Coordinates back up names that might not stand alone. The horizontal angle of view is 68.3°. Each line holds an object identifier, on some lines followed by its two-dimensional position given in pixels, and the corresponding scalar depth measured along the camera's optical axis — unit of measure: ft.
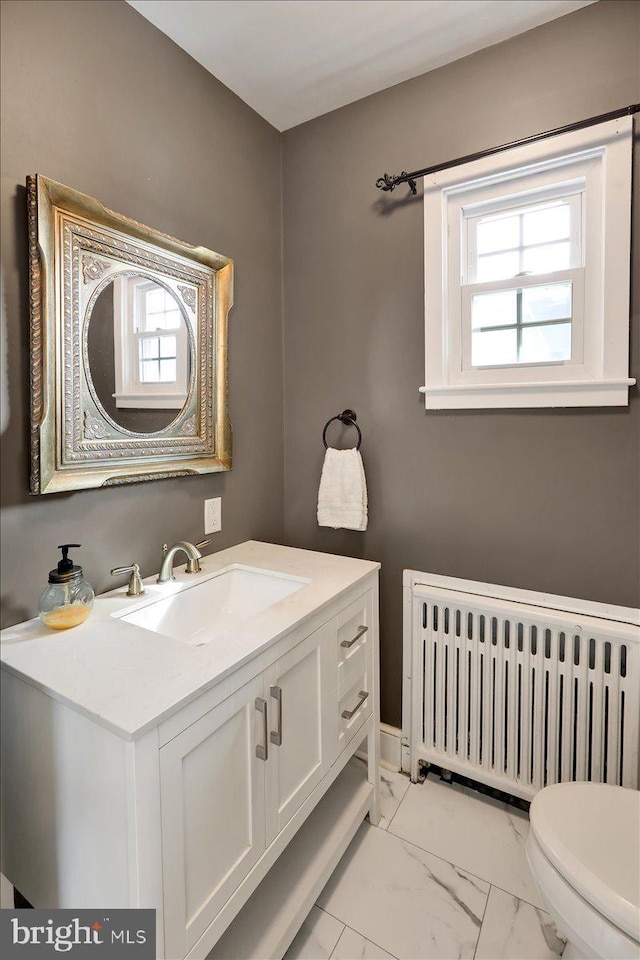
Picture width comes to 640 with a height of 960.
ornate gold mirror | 3.43
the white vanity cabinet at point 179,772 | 2.47
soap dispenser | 3.17
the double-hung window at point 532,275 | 4.24
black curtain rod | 4.06
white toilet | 2.77
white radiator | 4.34
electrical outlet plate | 5.10
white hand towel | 5.43
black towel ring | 5.65
